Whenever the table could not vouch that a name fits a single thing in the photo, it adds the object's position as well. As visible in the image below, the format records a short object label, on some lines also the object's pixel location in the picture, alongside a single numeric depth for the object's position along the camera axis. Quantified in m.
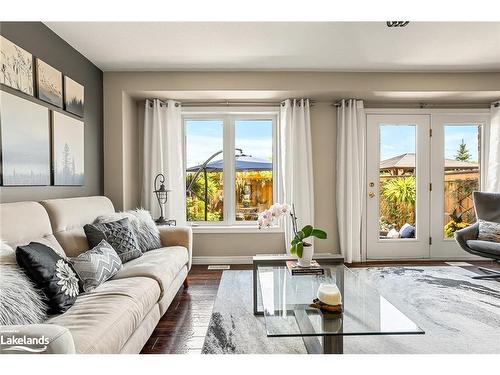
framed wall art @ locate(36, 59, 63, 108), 2.76
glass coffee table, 1.69
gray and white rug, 2.19
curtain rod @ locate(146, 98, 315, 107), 4.60
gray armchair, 3.61
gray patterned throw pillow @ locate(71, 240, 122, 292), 2.12
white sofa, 1.46
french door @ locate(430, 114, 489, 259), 4.70
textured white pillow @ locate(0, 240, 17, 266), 1.72
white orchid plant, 2.60
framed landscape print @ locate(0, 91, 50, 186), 2.35
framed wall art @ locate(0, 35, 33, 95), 2.32
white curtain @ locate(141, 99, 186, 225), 4.39
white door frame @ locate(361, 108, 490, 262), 4.65
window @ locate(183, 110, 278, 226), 4.74
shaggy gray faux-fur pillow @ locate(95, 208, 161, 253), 3.12
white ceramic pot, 2.61
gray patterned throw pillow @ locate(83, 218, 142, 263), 2.69
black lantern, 4.07
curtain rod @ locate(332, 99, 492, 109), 4.69
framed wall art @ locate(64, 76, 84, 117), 3.21
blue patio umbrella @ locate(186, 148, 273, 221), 4.75
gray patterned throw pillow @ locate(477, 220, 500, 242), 3.84
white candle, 1.89
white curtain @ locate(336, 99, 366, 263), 4.47
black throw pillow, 1.75
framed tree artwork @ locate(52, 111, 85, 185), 2.99
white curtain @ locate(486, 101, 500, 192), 4.53
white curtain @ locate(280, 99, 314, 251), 4.41
